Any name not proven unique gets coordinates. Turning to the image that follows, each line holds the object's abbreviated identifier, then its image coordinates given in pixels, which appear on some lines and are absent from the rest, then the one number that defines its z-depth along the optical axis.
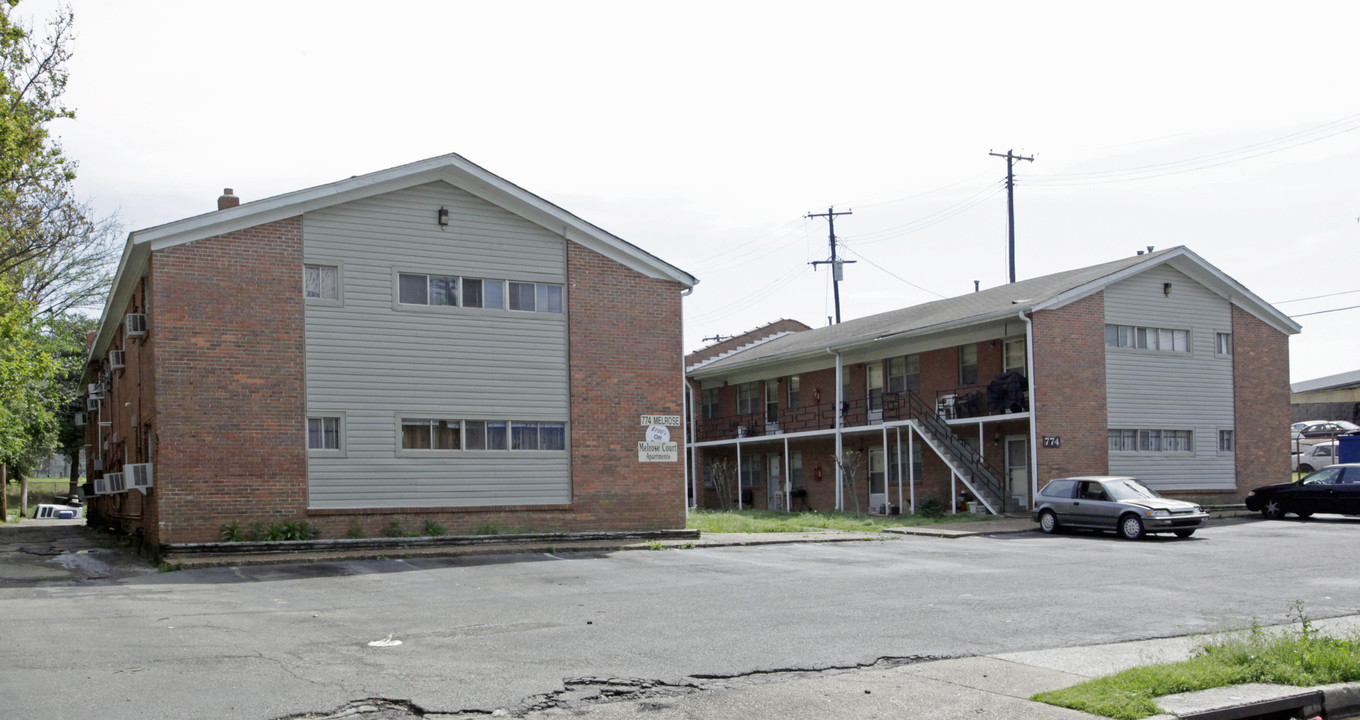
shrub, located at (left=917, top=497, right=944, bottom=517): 32.78
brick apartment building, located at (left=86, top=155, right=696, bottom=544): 19.92
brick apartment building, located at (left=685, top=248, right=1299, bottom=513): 31.29
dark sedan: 28.27
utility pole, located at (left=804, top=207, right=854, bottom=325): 59.91
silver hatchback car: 23.78
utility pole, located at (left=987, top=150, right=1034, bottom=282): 51.78
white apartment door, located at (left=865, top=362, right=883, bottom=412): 38.35
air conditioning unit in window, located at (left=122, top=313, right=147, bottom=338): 21.17
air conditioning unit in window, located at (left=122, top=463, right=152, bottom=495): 20.44
